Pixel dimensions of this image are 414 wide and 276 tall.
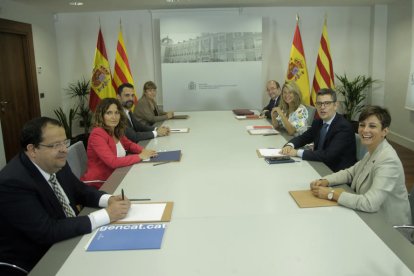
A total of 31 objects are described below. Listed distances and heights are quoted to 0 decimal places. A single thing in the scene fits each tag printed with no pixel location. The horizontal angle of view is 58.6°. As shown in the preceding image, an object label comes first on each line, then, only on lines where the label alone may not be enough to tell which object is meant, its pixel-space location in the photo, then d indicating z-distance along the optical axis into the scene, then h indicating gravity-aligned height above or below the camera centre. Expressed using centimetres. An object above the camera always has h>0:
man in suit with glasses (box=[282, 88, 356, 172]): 259 -48
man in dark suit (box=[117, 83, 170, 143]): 403 -26
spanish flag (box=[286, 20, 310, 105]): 629 +16
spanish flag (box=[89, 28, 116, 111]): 638 +6
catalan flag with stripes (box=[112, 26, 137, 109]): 639 +22
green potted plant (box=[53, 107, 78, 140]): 632 -62
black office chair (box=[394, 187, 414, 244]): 178 -78
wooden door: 518 +1
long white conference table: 124 -62
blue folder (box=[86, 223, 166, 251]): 140 -62
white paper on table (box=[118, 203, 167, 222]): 164 -61
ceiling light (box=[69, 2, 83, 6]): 561 +118
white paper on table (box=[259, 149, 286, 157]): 270 -57
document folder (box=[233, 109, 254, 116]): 489 -47
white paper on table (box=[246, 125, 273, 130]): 388 -53
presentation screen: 638 +27
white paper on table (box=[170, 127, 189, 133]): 385 -53
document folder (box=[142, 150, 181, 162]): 266 -57
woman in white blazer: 170 -54
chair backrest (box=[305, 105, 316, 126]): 409 -44
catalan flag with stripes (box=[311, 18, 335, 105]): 625 +14
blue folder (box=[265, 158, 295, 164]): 251 -57
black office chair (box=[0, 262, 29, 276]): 152 -78
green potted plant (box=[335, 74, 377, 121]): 655 -32
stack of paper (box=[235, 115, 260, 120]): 458 -50
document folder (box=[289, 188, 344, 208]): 173 -60
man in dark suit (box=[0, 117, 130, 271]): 145 -50
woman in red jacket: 256 -47
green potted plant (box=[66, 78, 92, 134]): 679 -32
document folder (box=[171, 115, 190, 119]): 482 -50
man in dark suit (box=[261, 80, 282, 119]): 500 -24
